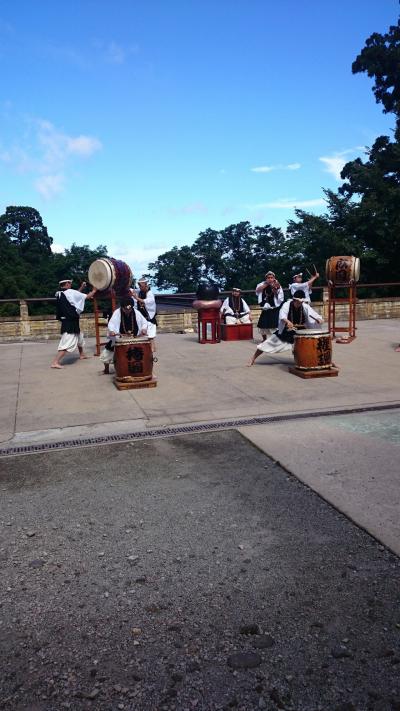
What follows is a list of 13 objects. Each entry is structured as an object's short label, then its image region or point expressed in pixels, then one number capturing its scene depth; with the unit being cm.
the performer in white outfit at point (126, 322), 860
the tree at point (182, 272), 5297
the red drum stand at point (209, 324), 1266
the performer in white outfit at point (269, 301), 1114
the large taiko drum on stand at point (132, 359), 787
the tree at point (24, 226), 6441
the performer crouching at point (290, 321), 920
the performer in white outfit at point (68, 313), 984
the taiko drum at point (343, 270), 1211
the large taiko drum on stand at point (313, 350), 832
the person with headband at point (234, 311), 1308
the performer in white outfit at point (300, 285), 1139
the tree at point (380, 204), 2216
